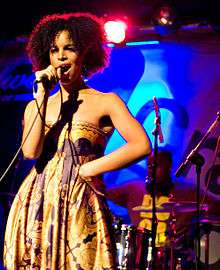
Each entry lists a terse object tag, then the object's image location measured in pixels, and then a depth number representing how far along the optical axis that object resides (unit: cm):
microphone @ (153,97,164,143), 659
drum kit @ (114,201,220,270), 624
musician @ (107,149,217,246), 773
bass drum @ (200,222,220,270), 759
